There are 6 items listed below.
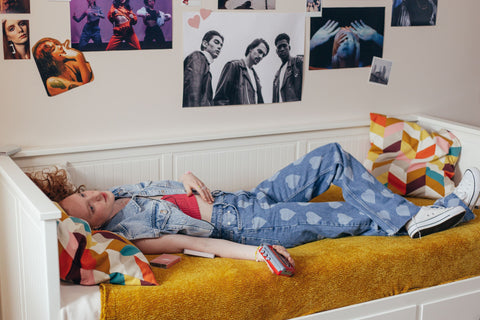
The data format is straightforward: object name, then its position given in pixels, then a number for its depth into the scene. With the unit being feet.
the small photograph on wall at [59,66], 6.97
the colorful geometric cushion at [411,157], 8.68
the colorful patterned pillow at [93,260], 5.38
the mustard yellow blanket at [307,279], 5.43
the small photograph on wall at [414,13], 9.24
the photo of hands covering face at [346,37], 8.74
